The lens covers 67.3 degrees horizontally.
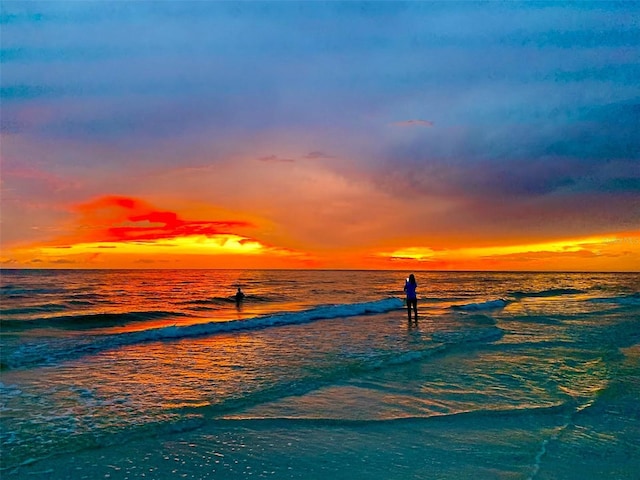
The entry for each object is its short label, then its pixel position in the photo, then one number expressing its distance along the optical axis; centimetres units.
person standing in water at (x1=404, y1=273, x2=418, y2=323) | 2578
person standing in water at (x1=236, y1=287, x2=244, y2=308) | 3724
